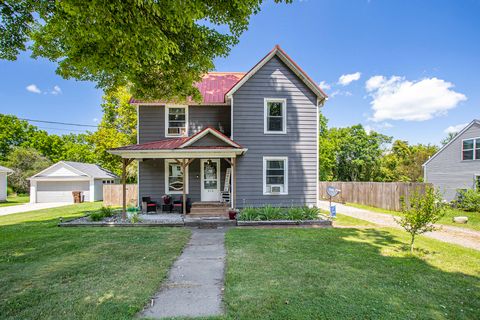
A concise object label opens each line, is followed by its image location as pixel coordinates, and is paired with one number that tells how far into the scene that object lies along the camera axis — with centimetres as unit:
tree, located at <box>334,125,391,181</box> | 3622
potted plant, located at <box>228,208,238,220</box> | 950
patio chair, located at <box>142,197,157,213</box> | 1126
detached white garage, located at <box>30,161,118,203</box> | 2055
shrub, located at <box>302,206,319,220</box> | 957
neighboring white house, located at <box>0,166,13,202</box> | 2267
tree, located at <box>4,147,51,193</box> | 3070
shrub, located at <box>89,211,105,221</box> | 959
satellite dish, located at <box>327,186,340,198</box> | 1064
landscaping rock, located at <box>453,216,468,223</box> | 1067
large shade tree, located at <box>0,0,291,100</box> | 452
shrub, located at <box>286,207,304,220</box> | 948
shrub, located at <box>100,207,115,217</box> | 1023
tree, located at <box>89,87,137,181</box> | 2627
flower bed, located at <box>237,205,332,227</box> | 919
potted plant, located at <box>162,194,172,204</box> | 1151
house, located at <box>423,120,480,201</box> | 1694
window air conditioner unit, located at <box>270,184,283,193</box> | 1151
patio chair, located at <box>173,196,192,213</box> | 1125
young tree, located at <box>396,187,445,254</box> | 570
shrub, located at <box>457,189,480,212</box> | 1365
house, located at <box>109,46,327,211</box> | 1132
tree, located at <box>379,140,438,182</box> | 3516
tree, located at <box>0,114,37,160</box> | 4119
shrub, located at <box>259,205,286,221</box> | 948
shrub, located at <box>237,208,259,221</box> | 943
